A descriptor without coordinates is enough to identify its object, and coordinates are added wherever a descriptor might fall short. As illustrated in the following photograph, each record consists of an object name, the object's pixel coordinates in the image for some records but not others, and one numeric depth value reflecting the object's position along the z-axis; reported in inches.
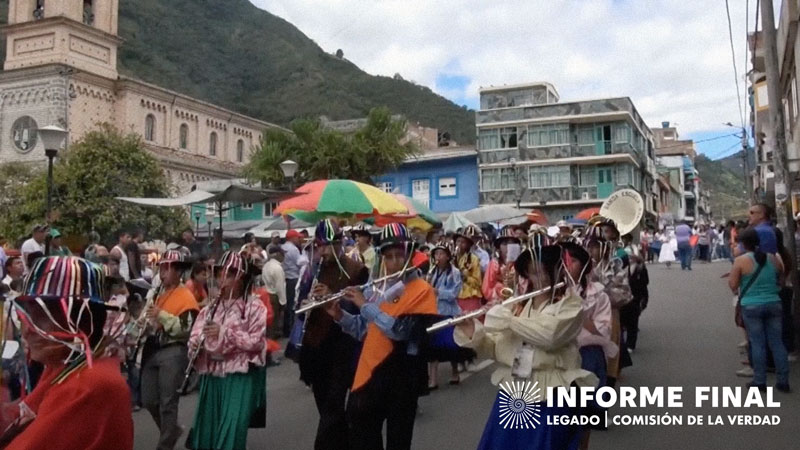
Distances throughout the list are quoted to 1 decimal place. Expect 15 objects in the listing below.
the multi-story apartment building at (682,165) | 2920.8
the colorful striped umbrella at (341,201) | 431.8
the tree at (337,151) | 1195.3
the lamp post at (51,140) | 499.5
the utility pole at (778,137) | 388.5
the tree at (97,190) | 1047.0
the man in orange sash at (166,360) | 221.9
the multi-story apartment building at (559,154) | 1669.5
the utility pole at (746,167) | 1512.1
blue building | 1697.8
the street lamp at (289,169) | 626.2
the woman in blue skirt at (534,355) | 157.9
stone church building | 1505.9
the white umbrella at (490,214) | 703.1
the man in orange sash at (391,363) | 185.6
